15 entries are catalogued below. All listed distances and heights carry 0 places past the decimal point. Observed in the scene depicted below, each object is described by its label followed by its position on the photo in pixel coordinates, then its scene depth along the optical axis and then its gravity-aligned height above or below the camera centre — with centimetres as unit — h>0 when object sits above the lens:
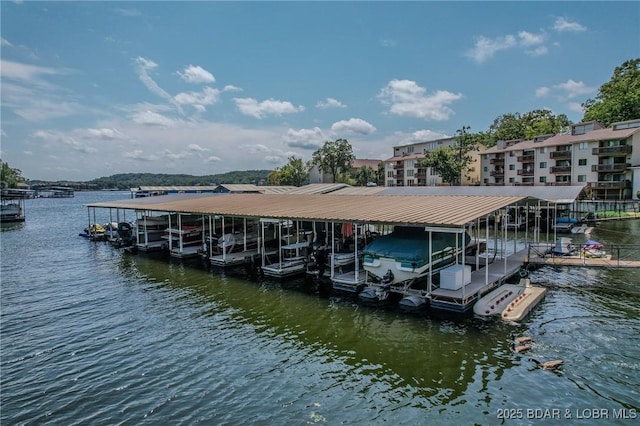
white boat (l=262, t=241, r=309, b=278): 2016 -418
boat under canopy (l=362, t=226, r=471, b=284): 1546 -288
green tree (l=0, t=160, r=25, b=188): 11162 +477
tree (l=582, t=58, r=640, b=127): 6300 +1313
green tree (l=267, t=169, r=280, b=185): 10225 +202
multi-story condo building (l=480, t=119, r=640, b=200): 5203 +276
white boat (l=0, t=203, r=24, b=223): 5738 -321
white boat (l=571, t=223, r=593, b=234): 3541 -464
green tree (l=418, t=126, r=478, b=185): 6588 +386
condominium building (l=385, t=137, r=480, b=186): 7669 +251
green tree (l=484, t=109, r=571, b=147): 7669 +1067
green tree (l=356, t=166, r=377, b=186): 9288 +167
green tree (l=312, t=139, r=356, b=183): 8481 +591
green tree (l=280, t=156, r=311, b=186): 9856 +318
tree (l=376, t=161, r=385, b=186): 9288 +186
